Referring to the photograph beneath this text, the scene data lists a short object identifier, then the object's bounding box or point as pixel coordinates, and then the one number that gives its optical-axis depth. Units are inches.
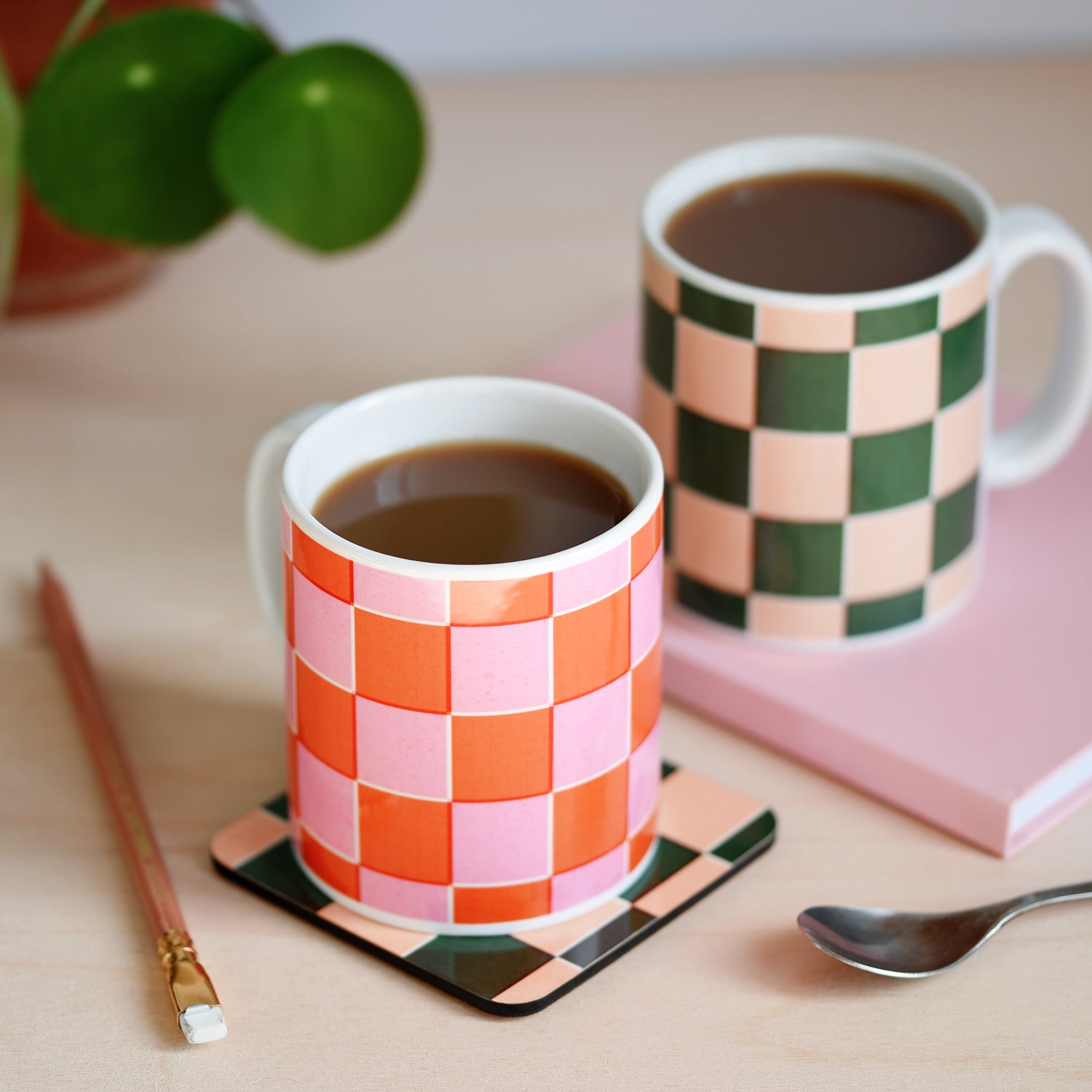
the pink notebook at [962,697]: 32.4
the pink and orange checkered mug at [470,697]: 29.7
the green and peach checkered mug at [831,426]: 32.9
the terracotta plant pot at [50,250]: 38.6
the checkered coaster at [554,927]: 30.6
